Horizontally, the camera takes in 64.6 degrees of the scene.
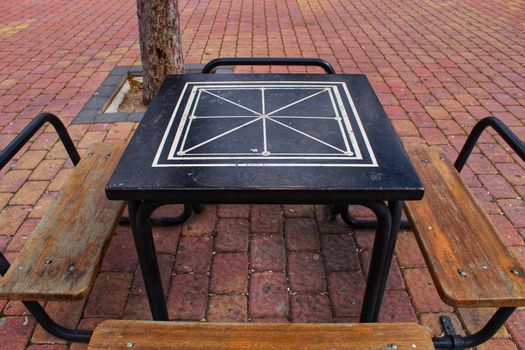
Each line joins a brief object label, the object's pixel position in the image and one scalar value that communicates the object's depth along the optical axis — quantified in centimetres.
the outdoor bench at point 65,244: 155
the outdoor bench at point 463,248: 153
